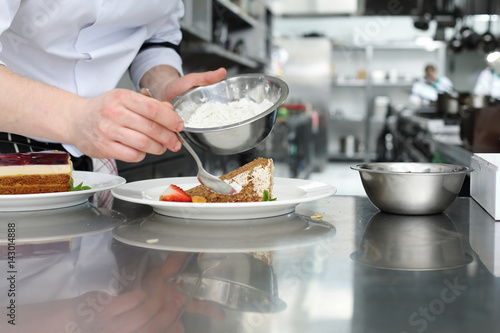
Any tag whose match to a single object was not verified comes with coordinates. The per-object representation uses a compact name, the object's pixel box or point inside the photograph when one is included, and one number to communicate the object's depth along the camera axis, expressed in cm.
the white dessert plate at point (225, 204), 89
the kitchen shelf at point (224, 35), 386
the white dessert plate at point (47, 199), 98
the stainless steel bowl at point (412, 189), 96
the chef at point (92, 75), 83
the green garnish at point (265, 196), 98
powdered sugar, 106
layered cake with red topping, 106
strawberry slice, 94
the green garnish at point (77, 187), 107
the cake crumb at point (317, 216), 97
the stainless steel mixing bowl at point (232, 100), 98
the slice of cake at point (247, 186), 98
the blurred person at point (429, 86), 850
